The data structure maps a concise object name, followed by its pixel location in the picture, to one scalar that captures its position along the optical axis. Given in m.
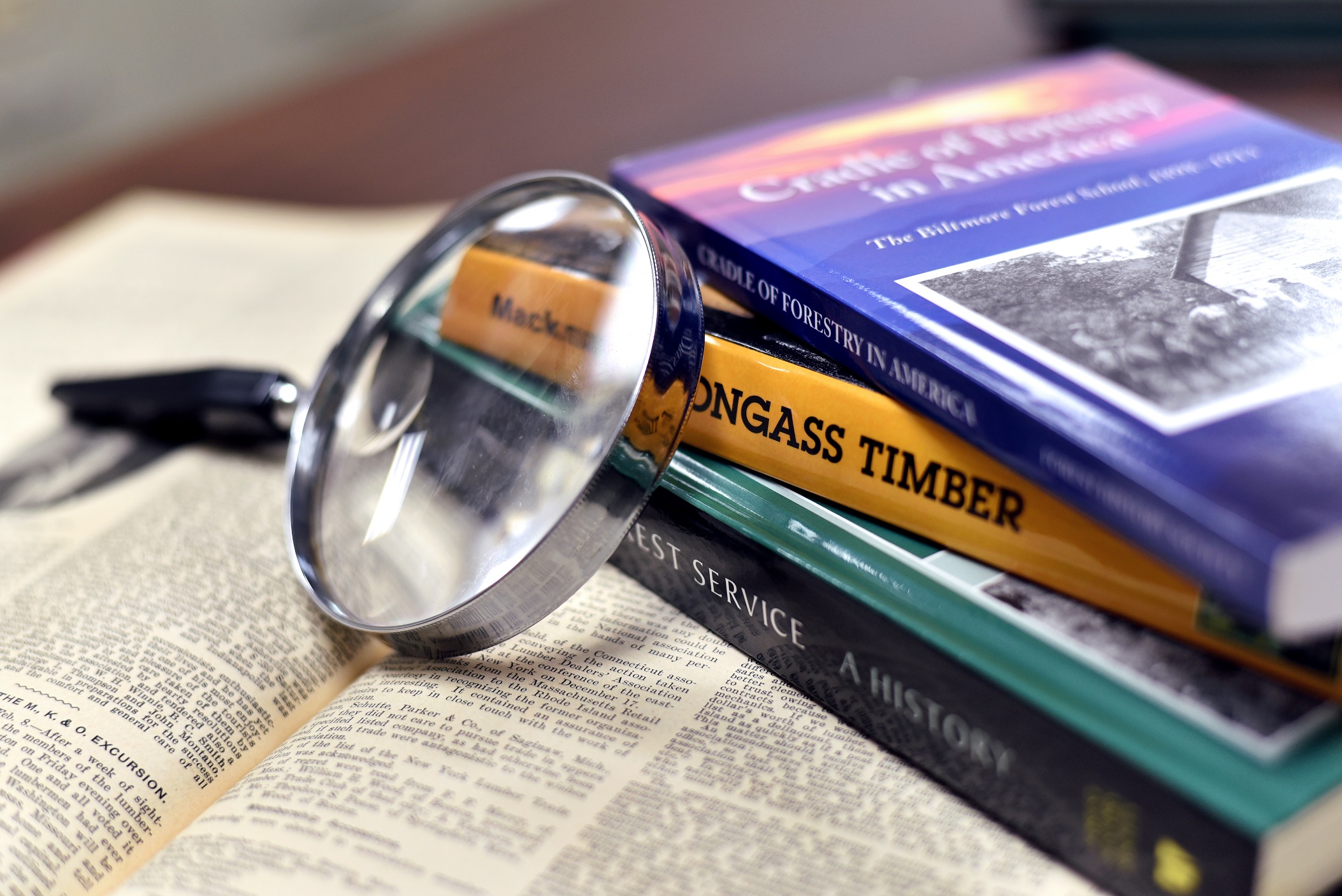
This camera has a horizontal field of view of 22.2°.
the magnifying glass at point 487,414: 0.74
